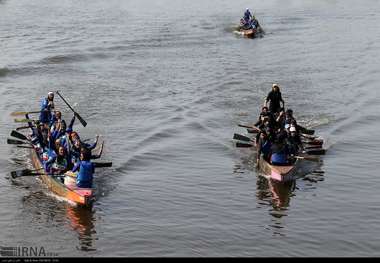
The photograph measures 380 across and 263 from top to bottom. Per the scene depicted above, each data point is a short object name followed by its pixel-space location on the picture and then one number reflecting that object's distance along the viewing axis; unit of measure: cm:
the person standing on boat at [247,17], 5412
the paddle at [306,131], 2464
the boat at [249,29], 5206
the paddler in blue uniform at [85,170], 1880
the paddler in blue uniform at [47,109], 2456
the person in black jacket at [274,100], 2538
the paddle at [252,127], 2424
